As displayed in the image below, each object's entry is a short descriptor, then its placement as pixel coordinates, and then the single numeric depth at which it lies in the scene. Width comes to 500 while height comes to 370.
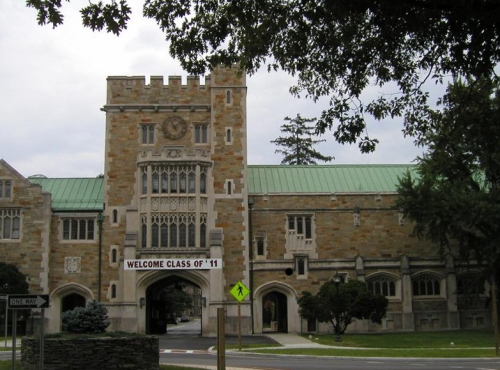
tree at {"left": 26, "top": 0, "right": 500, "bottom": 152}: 11.80
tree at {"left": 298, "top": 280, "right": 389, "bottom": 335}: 36.03
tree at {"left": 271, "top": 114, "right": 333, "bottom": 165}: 71.94
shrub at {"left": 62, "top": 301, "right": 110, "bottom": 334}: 20.75
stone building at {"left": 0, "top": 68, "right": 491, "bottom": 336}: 39.78
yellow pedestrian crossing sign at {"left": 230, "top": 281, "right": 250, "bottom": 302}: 26.98
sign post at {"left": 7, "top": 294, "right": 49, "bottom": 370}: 14.66
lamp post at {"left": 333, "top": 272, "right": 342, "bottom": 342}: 32.78
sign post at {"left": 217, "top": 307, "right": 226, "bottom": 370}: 14.65
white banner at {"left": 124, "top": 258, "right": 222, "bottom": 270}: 38.81
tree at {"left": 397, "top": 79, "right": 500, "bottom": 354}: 35.03
